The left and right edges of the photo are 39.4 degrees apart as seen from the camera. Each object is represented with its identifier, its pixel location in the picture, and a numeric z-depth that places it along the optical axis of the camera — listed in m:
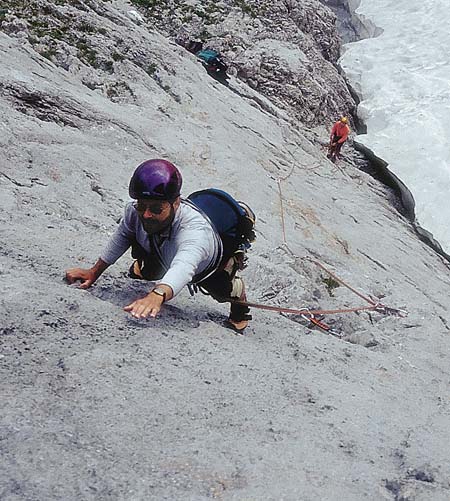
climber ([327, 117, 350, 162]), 17.52
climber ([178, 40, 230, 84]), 15.84
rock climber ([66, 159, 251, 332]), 3.96
